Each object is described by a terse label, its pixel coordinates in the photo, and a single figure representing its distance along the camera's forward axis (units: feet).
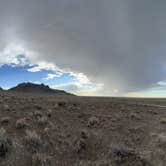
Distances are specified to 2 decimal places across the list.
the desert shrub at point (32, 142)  20.50
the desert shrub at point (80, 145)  21.74
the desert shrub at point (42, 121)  28.40
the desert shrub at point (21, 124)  26.01
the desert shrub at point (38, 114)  32.55
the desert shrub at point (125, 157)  19.71
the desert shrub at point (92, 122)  31.98
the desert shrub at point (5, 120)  27.57
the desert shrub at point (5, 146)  18.89
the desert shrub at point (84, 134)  25.43
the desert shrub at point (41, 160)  17.89
